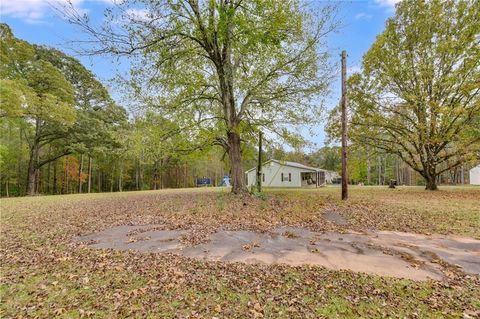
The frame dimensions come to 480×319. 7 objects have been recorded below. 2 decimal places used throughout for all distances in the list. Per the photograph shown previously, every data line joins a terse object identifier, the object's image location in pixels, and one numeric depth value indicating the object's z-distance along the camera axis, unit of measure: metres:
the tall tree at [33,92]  15.46
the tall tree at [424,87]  14.21
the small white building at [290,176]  30.22
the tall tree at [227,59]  9.16
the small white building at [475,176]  33.52
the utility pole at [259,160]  13.80
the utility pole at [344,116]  10.96
